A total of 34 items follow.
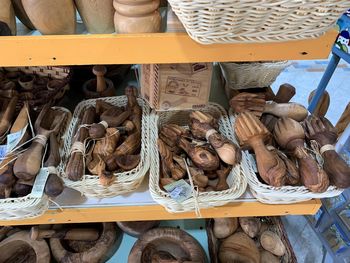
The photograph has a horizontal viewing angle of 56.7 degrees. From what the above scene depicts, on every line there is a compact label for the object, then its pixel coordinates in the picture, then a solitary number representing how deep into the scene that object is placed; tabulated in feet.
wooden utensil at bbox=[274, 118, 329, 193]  2.14
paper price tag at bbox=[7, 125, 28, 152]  2.27
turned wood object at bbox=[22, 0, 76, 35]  1.78
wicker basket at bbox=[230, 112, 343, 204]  2.16
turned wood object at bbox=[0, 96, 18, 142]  2.45
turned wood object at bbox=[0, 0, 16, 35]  1.90
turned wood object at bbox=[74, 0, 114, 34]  1.86
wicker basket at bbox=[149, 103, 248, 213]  2.16
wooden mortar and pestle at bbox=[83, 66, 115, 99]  2.95
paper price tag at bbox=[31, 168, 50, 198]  2.09
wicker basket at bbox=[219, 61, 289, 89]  2.74
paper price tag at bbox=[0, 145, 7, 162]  2.24
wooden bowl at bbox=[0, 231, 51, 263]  2.96
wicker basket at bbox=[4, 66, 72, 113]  2.83
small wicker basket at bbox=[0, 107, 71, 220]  2.05
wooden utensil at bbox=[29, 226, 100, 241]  2.93
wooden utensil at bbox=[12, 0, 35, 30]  2.02
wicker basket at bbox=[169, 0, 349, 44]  1.43
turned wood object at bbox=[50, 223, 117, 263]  2.92
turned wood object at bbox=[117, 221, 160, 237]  3.24
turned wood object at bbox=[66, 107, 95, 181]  2.18
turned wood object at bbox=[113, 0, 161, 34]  1.68
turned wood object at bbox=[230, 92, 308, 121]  2.61
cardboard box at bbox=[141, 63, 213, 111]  2.40
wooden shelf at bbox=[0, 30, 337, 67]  1.72
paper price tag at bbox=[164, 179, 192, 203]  2.15
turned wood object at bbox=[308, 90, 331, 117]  3.57
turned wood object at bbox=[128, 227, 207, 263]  2.96
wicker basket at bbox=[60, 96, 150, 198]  2.19
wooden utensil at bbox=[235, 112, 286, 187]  2.15
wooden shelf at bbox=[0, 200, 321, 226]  2.37
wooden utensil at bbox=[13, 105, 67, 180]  2.13
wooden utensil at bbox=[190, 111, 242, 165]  2.29
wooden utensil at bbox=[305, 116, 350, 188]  2.13
